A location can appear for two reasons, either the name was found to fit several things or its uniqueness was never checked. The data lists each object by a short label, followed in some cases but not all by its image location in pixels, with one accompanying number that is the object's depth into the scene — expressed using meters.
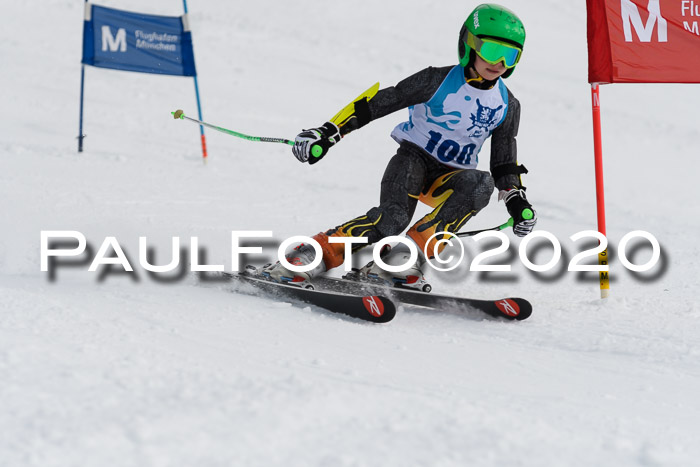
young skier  8.34
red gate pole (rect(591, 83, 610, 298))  9.09
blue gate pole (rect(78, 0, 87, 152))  16.62
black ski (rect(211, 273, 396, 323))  7.56
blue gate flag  16.91
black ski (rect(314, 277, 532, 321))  8.07
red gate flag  9.11
